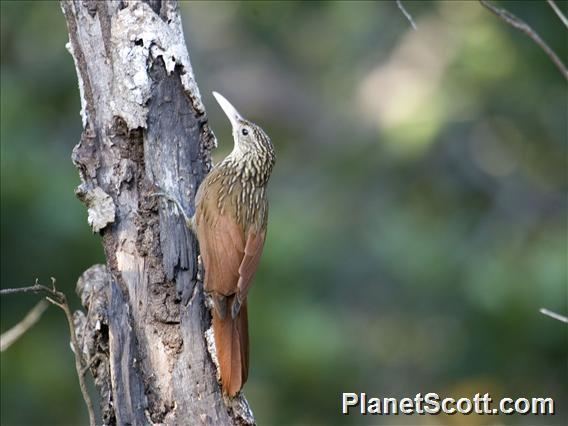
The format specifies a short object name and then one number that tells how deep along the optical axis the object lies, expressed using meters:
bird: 8.66
